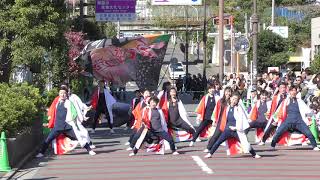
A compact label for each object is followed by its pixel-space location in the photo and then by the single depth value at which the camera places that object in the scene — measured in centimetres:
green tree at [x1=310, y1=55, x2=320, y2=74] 4148
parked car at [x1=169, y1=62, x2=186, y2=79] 6291
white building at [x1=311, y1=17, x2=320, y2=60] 5070
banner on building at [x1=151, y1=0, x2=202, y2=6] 4703
